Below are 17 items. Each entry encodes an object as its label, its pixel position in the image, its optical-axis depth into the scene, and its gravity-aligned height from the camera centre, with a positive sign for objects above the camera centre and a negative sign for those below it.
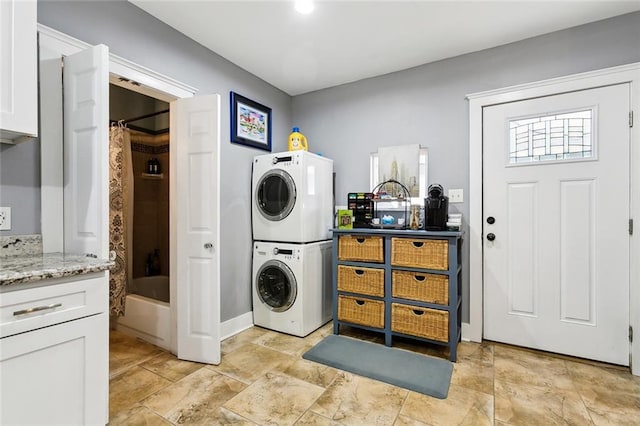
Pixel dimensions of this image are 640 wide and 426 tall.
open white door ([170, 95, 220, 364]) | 2.19 -0.10
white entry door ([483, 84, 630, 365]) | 2.17 -0.09
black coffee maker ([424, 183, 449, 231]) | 2.39 +0.00
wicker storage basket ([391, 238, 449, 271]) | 2.27 -0.33
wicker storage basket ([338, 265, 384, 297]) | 2.52 -0.61
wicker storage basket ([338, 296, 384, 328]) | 2.52 -0.88
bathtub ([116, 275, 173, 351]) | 2.46 -0.96
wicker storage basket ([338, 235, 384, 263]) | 2.53 -0.33
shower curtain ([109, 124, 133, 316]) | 2.62 +0.05
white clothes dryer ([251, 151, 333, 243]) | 2.71 +0.14
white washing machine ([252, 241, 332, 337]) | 2.70 -0.72
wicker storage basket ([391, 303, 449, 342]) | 2.26 -0.88
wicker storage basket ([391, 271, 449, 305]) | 2.28 -0.60
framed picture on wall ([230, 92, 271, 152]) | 2.83 +0.91
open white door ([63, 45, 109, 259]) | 1.53 +0.32
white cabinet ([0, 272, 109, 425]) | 1.11 -0.58
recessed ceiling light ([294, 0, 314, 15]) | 1.99 +1.41
